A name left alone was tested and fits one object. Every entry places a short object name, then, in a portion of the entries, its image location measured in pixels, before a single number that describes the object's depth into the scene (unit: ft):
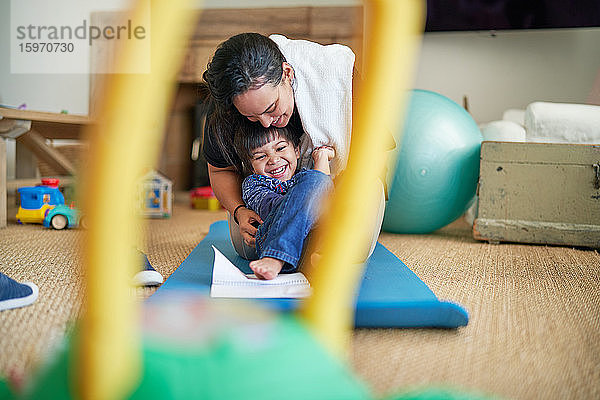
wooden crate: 6.26
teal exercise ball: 6.57
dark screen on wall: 9.75
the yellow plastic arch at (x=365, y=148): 1.51
